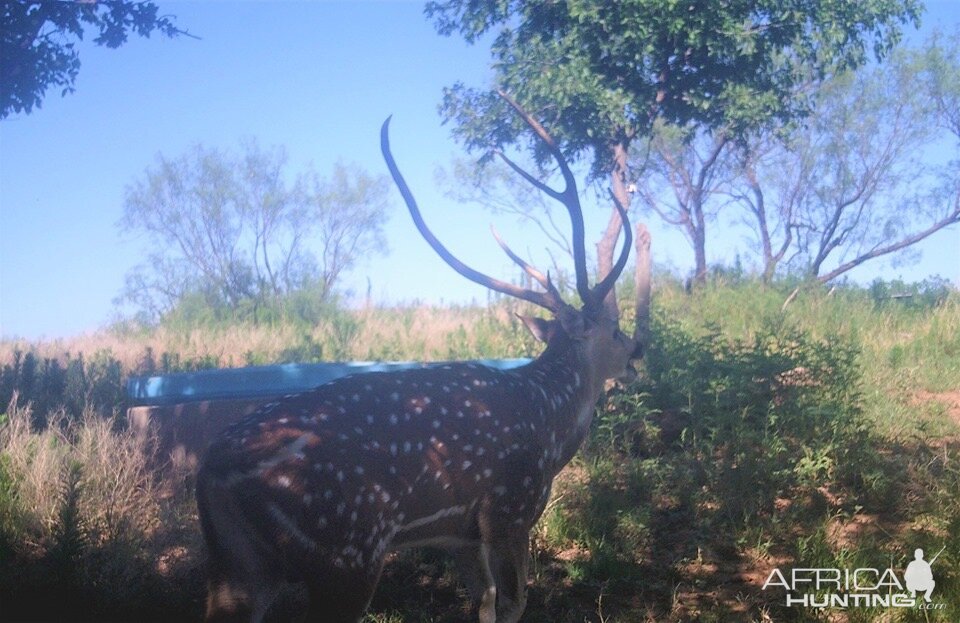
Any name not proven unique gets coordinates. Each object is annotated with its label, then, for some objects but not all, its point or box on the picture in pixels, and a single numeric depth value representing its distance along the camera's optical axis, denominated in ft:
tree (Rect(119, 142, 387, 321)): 49.93
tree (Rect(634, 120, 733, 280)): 62.75
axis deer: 12.69
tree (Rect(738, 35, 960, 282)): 59.93
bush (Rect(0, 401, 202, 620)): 18.44
